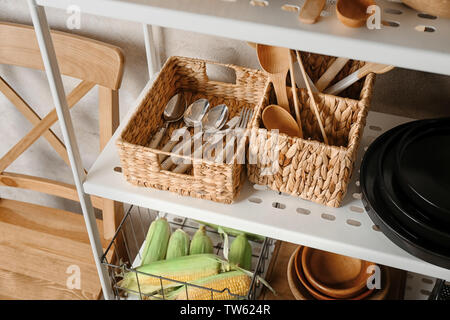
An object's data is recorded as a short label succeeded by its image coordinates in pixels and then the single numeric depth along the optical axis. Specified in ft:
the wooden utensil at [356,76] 2.74
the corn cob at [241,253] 3.99
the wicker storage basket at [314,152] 2.65
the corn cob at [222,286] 3.75
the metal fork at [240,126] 2.85
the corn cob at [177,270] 3.87
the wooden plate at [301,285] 3.58
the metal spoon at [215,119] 3.25
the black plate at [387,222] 2.44
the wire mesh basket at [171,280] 3.76
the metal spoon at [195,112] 3.29
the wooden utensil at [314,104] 2.71
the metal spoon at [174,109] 3.35
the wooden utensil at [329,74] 2.97
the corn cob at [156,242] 4.11
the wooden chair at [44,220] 3.92
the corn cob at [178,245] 4.09
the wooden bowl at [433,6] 1.97
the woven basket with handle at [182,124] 2.84
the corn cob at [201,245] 4.05
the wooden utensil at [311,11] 1.98
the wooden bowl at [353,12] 1.96
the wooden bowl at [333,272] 3.53
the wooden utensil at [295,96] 2.74
